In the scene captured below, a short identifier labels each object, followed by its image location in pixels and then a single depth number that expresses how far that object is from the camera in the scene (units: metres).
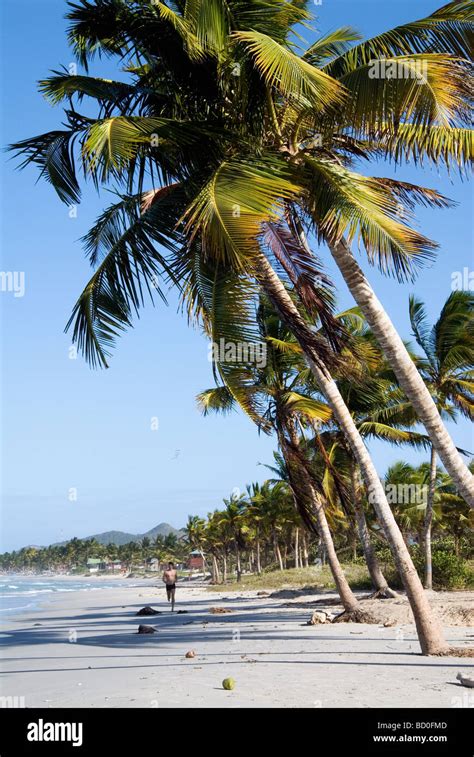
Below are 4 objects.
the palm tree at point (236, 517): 62.97
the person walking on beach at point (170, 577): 26.08
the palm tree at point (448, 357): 22.97
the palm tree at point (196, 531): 86.94
